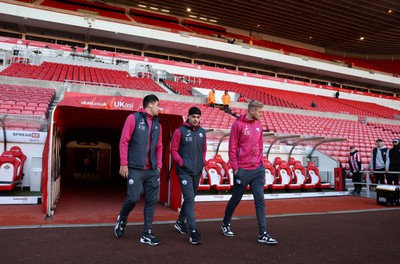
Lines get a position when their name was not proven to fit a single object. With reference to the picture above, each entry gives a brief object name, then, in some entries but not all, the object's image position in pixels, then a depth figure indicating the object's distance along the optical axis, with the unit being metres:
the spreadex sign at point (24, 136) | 8.34
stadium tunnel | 5.87
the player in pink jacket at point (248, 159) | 4.34
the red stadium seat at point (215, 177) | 8.92
